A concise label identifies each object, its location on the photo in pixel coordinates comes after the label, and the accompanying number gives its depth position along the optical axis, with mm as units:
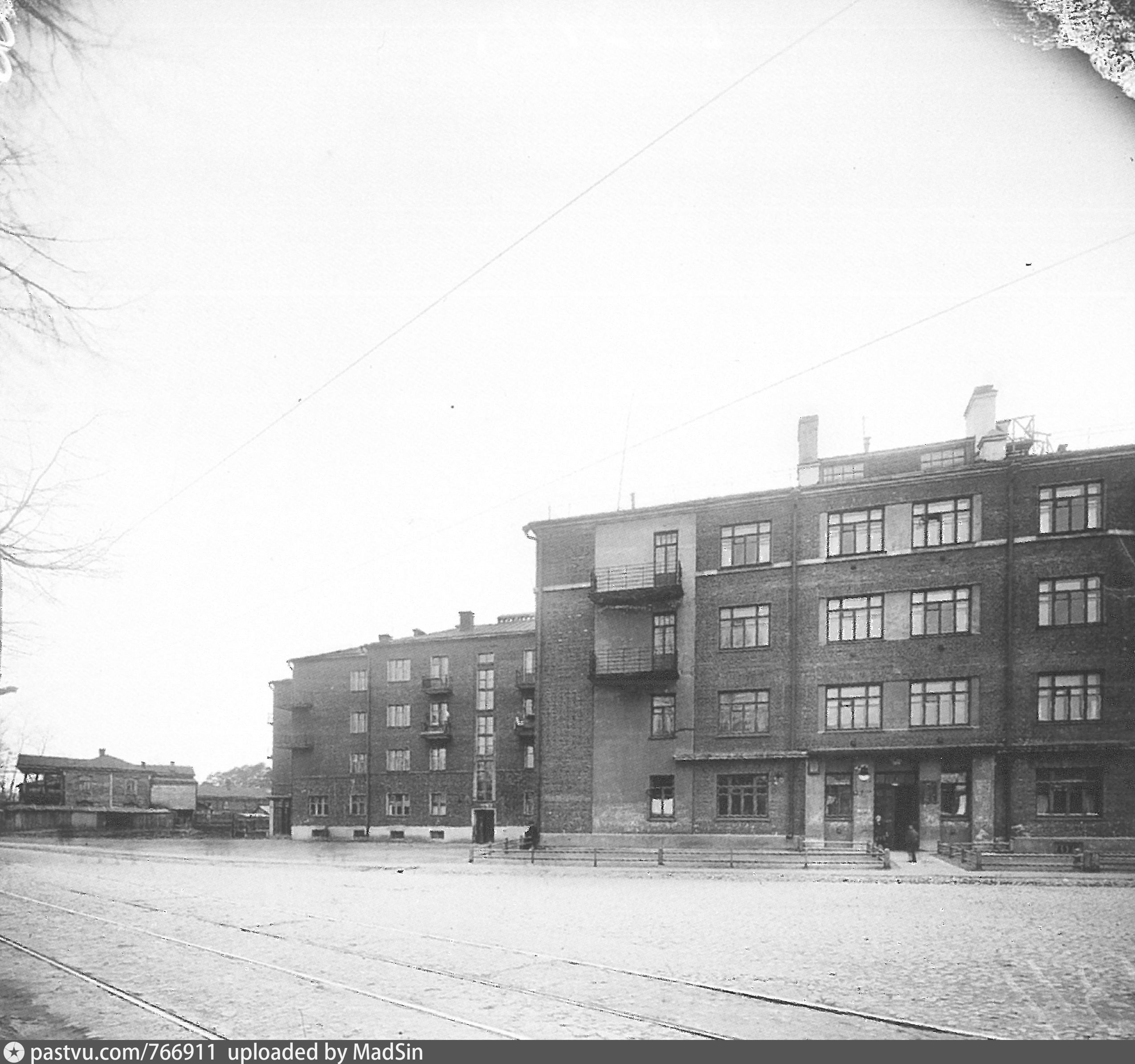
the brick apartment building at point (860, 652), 29000
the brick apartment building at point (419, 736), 53125
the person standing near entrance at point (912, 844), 27641
